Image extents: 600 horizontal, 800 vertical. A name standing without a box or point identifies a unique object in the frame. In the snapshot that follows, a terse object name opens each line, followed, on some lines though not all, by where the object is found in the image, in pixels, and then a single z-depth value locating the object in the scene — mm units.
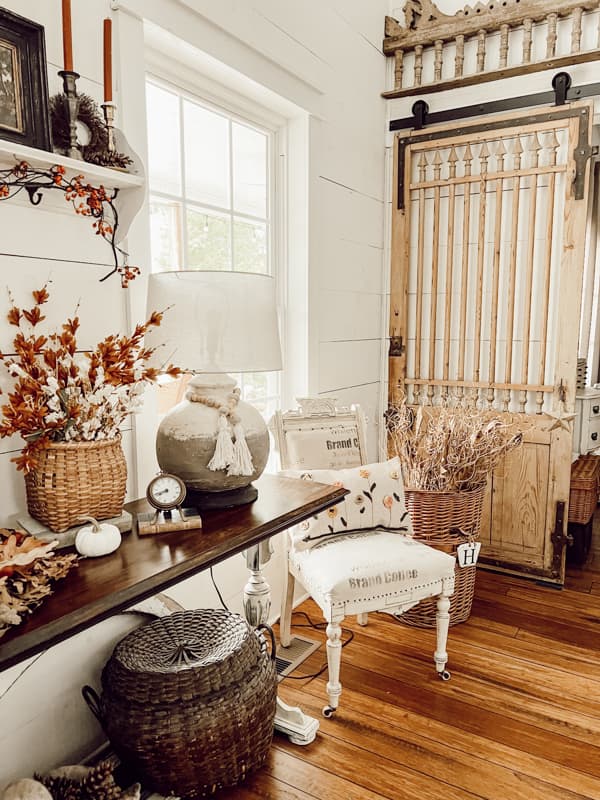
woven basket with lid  1564
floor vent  2350
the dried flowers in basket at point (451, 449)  2594
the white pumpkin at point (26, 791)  1379
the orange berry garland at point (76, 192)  1396
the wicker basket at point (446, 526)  2572
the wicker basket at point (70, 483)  1349
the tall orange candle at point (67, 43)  1418
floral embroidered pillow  2271
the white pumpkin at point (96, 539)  1326
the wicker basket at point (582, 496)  3328
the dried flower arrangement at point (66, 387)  1311
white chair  2037
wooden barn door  2975
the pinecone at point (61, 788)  1491
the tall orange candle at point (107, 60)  1508
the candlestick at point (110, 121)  1472
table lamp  1545
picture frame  1293
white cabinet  3777
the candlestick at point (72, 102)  1411
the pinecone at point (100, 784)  1498
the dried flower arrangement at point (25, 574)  1066
